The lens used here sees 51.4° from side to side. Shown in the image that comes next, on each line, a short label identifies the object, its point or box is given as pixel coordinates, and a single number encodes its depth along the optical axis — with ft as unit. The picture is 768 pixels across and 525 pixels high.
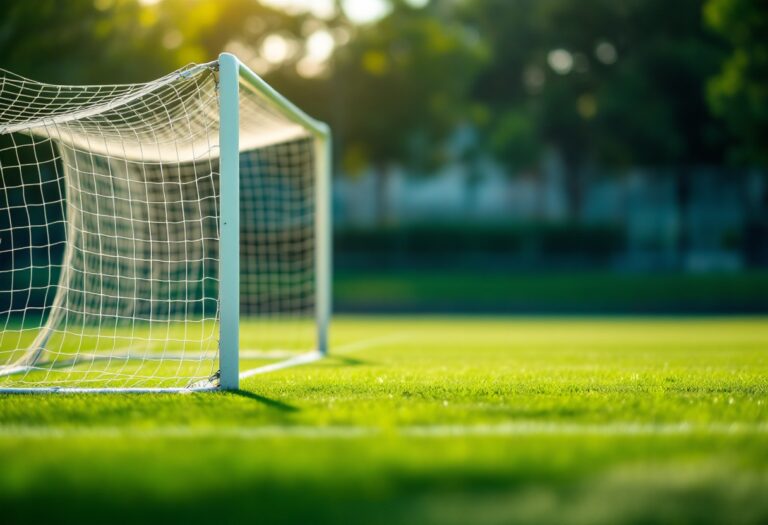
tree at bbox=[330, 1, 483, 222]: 103.04
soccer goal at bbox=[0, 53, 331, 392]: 17.51
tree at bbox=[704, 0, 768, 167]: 79.20
